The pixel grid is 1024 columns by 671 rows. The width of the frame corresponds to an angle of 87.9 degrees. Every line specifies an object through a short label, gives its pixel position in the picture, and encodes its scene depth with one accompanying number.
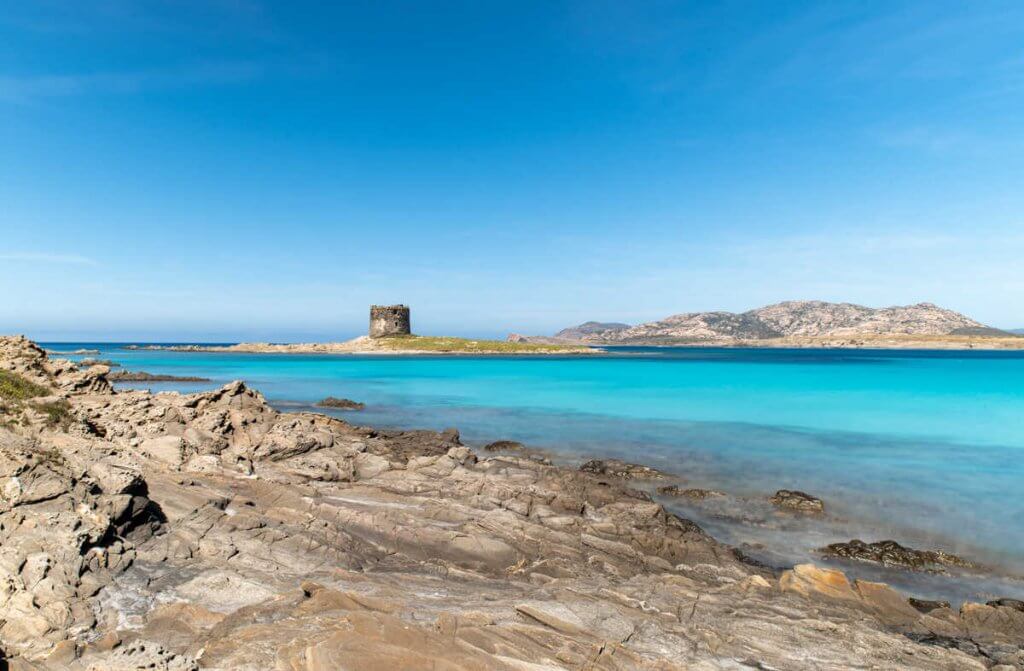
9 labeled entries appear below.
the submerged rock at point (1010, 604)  8.70
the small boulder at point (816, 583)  8.64
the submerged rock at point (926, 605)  8.78
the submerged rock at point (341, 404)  34.01
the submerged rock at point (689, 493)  15.20
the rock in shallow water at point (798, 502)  14.13
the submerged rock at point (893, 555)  10.79
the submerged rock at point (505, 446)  21.16
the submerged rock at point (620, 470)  17.23
